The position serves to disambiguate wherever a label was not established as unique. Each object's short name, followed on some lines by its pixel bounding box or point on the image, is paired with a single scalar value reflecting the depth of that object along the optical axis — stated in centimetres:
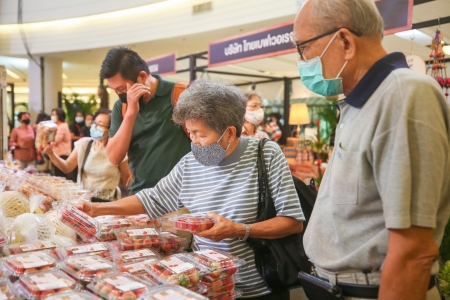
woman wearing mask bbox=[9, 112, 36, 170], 930
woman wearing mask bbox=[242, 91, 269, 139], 403
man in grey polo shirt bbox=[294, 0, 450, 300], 105
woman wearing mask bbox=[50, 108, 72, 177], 705
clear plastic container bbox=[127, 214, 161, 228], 207
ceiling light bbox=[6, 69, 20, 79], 1614
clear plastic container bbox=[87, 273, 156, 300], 127
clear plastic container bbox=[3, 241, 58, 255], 167
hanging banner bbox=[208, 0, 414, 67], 336
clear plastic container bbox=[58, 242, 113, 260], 162
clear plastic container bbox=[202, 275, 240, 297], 150
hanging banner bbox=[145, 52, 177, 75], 679
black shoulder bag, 178
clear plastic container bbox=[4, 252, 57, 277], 142
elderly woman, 179
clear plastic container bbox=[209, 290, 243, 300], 151
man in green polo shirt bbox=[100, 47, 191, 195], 252
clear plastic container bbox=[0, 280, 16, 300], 124
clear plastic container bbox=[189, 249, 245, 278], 152
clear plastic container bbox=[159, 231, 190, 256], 189
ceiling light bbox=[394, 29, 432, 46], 605
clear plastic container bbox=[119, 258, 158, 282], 146
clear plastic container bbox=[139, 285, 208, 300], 123
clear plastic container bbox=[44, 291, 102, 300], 123
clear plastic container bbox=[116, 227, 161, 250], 179
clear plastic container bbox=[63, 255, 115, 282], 141
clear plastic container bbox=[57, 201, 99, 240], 188
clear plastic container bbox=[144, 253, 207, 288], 142
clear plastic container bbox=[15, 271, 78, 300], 125
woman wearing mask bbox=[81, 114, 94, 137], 816
